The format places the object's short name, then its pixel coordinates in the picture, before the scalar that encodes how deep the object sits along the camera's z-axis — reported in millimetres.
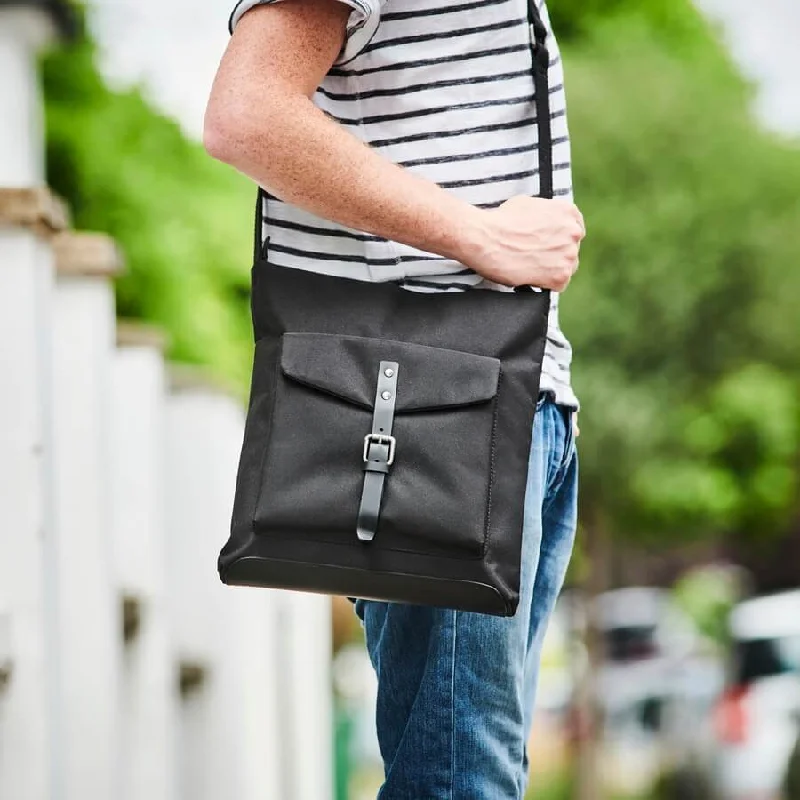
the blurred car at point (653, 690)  21222
